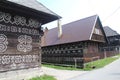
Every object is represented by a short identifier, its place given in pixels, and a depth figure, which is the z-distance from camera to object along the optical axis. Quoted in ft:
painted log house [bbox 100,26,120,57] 70.91
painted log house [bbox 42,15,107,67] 36.61
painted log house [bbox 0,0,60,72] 15.35
